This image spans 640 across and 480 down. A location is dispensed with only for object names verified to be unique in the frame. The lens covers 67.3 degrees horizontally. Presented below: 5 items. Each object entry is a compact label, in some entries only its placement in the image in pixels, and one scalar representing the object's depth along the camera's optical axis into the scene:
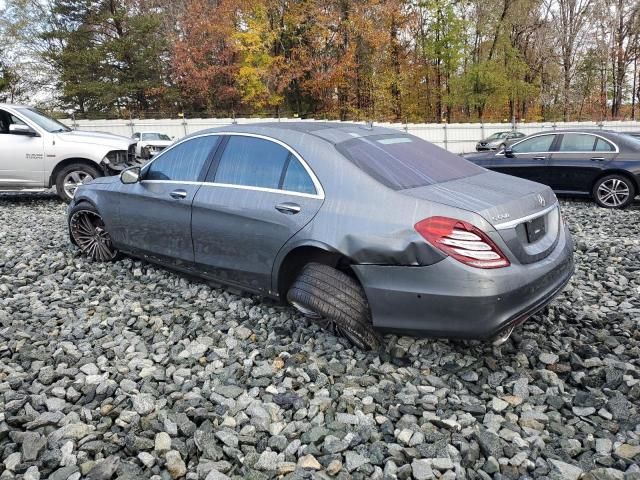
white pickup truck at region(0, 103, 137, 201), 8.11
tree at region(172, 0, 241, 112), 30.75
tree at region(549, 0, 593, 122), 37.03
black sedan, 7.97
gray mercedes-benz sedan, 2.61
